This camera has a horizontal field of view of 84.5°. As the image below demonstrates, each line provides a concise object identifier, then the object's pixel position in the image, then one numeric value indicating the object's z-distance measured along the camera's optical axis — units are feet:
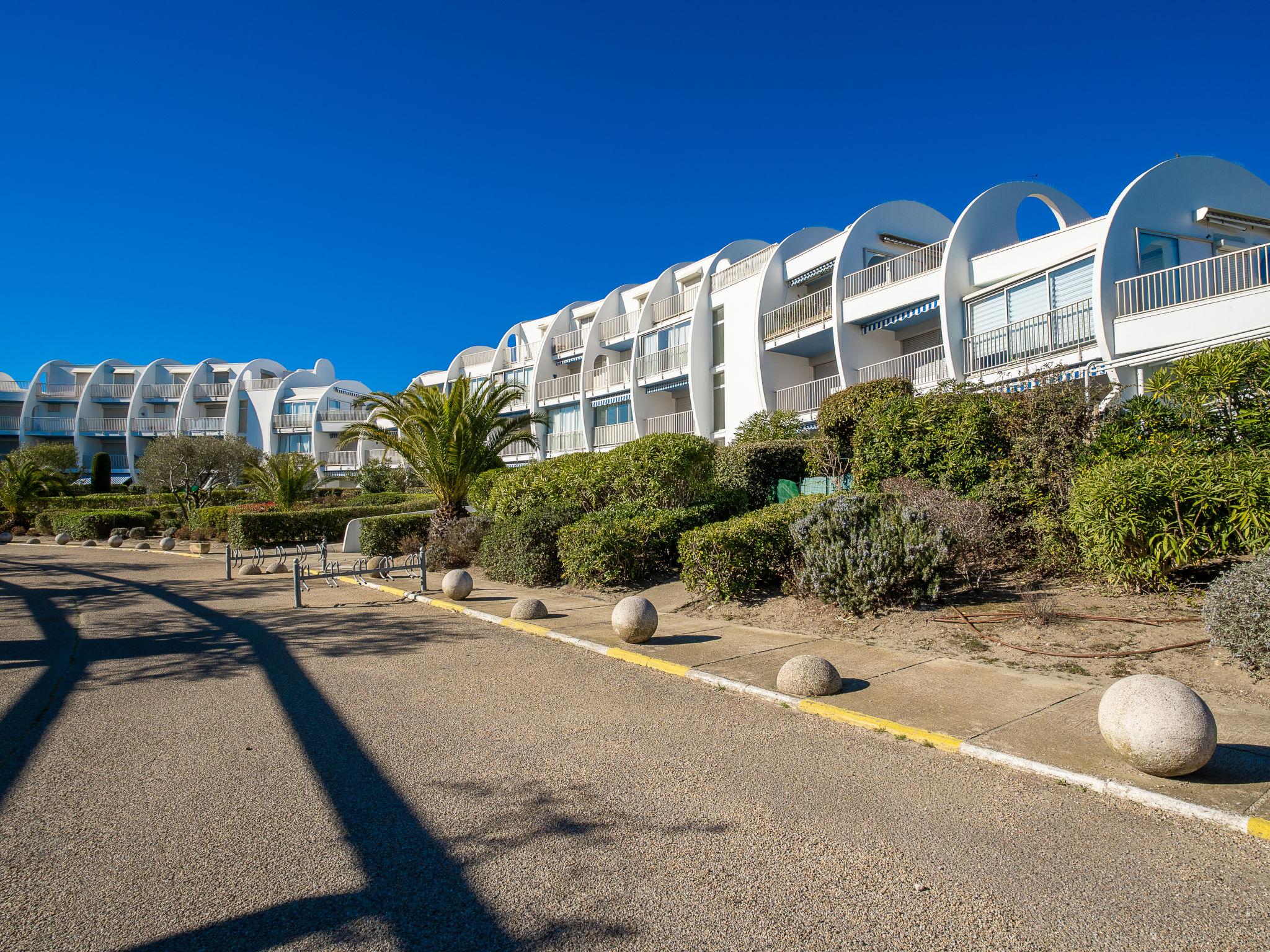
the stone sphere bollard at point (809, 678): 16.83
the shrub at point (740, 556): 28.45
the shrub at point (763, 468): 49.73
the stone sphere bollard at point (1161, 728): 11.41
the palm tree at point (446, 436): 54.65
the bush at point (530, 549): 37.65
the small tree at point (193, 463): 119.96
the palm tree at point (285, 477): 85.66
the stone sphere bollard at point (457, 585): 33.30
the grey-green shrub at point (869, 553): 24.11
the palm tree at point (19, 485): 96.89
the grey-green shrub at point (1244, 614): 15.48
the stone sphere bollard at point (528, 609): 28.07
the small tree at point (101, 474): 127.54
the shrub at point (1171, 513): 19.67
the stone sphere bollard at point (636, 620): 22.89
